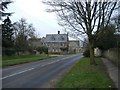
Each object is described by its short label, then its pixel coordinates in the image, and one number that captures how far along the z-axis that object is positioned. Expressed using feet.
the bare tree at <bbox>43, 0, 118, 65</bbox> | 30.23
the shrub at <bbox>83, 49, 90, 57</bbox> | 65.72
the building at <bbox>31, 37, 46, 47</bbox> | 156.96
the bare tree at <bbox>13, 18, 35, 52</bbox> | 74.83
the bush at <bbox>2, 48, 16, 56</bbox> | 59.13
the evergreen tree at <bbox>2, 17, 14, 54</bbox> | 59.09
